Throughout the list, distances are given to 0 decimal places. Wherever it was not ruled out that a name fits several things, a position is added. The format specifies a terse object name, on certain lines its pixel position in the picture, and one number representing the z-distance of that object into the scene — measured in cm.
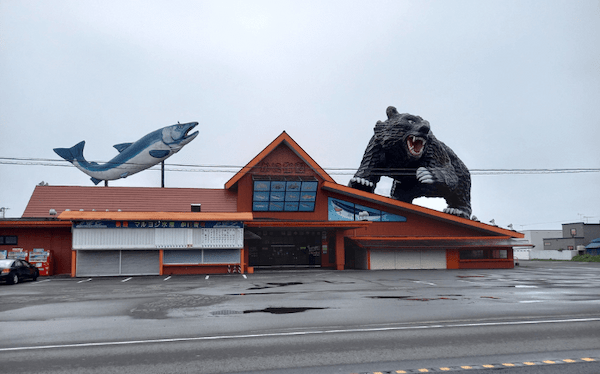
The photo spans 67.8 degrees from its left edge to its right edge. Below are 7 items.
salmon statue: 3459
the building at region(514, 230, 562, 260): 7981
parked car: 2006
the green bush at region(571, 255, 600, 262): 5356
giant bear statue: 3456
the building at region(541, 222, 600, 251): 6894
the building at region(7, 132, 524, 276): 2683
